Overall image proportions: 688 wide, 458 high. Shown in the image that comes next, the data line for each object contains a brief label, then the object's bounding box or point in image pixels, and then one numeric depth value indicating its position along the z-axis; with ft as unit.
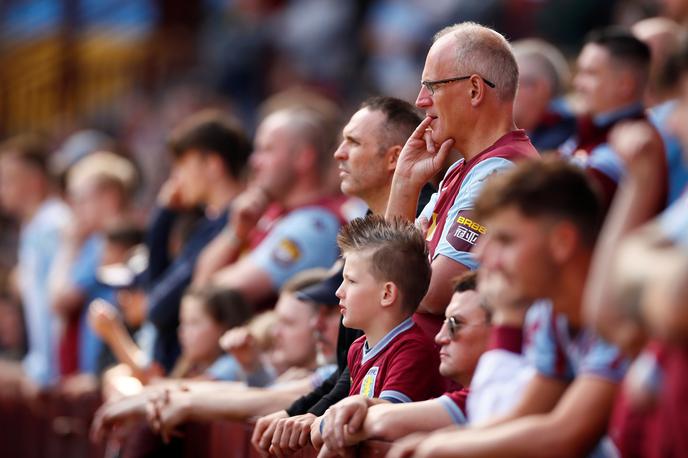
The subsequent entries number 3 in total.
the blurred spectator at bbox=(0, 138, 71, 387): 61.57
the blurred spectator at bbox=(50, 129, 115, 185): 69.75
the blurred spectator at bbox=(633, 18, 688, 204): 25.23
